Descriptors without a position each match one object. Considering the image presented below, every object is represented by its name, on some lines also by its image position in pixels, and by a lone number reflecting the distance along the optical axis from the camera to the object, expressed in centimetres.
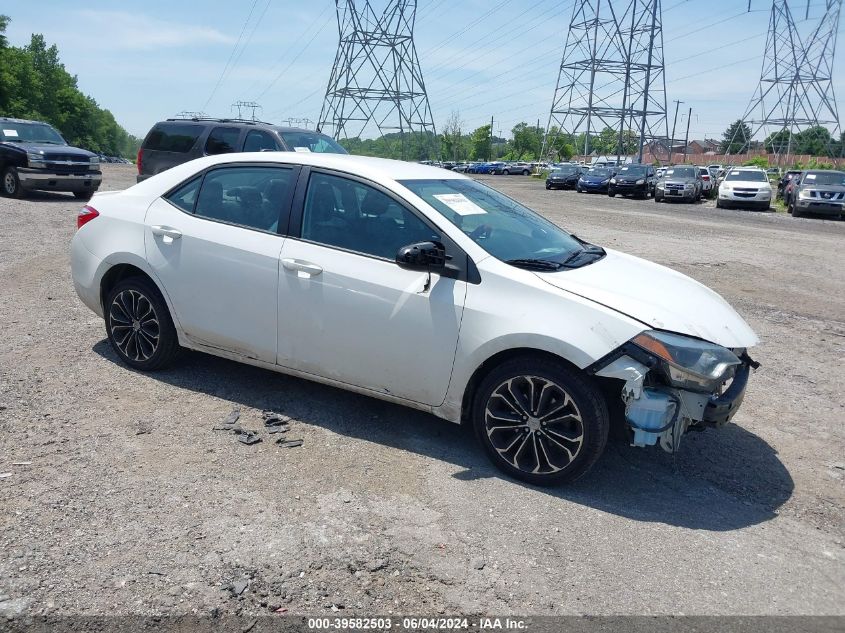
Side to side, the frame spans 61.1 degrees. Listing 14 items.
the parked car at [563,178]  4216
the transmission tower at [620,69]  5997
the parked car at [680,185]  3123
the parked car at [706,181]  3534
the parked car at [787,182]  2990
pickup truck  1673
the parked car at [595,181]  3769
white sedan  371
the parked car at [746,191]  2850
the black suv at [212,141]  1312
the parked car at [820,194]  2511
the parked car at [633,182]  3428
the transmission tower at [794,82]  6238
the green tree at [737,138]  7469
